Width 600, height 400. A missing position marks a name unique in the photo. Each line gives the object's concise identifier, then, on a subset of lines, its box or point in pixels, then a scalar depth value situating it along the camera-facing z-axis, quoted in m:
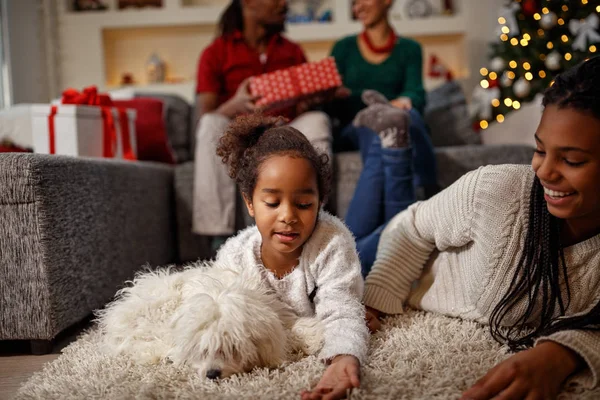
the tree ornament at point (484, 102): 3.16
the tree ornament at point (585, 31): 2.78
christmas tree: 2.85
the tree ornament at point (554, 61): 2.95
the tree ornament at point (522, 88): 3.06
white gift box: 1.69
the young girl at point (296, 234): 1.01
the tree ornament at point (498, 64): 3.18
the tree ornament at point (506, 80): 3.15
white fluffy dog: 0.89
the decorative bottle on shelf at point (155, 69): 3.82
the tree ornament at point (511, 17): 3.09
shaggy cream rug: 0.82
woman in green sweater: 1.62
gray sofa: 1.17
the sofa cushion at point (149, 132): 2.32
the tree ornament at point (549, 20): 2.95
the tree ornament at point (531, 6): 3.02
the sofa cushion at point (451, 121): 2.57
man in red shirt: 2.00
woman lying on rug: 0.80
